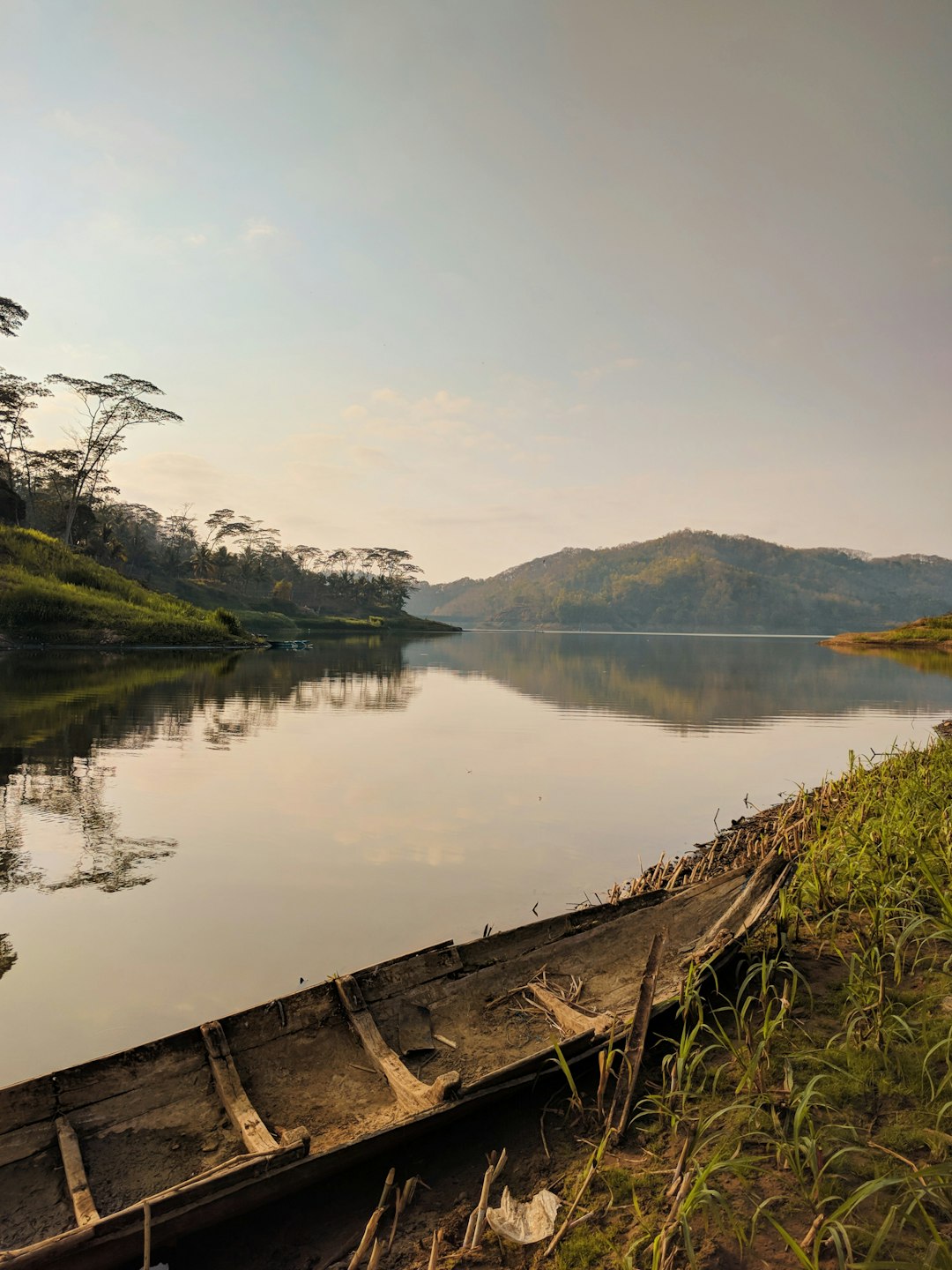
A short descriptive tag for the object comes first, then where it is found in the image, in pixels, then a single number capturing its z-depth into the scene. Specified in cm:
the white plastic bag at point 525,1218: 357
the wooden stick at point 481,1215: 349
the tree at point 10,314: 5022
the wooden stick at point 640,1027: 434
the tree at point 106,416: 6028
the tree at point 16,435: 5800
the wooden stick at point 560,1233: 344
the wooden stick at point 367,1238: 324
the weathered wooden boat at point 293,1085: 339
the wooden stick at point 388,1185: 378
